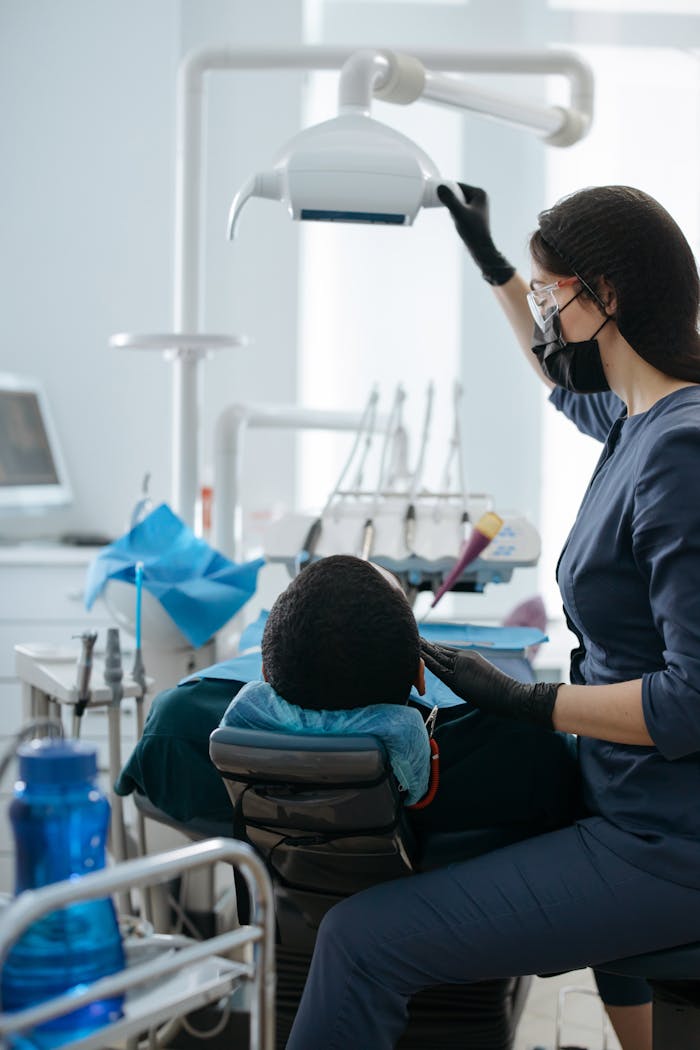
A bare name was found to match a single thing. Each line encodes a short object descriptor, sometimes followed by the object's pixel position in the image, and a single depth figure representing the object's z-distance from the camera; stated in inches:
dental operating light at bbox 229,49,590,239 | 63.8
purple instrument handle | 63.6
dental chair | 40.4
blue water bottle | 28.8
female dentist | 43.5
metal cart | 25.5
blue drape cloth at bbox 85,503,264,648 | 73.6
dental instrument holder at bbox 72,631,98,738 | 62.7
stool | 45.2
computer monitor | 119.8
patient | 43.0
